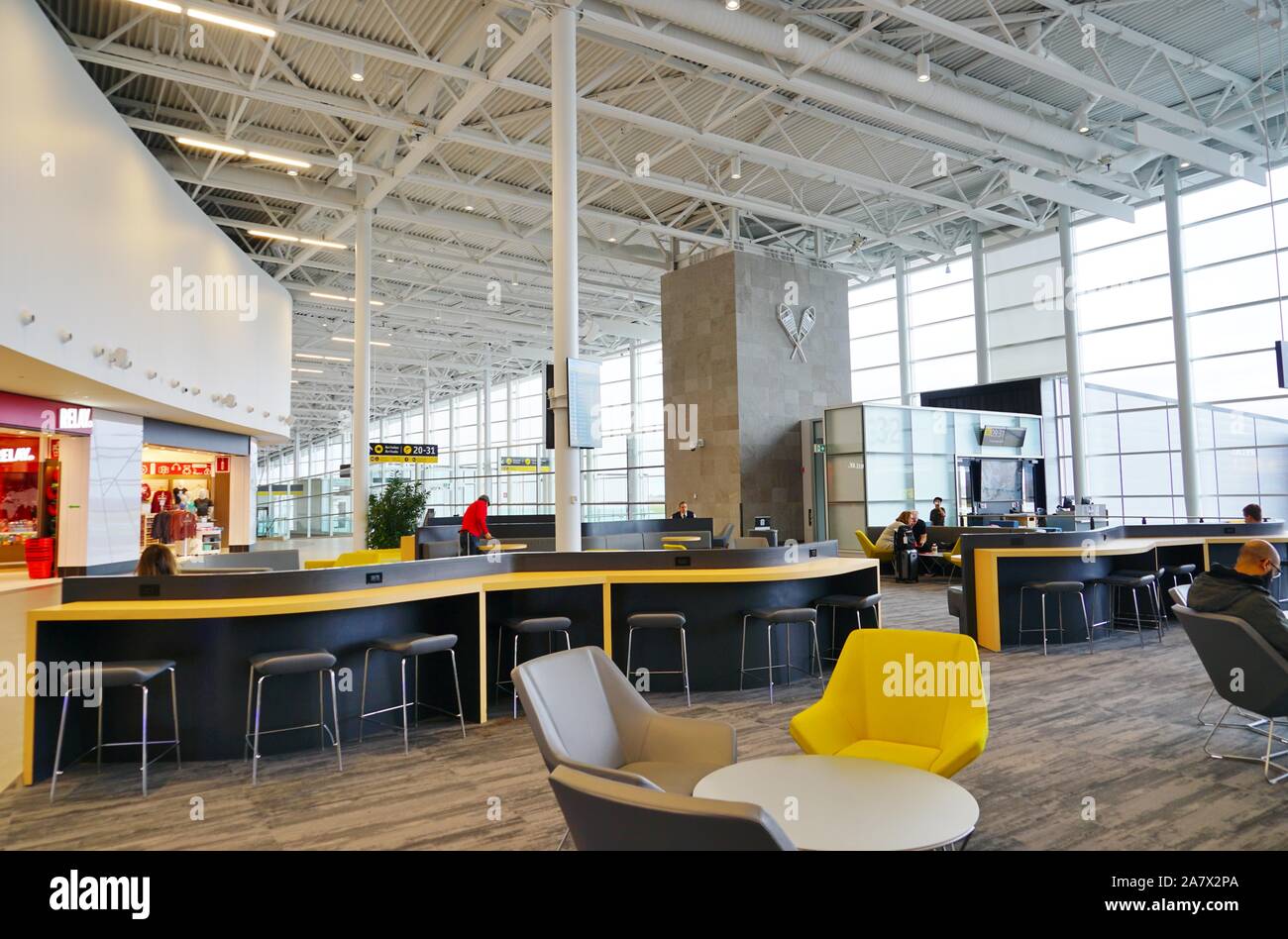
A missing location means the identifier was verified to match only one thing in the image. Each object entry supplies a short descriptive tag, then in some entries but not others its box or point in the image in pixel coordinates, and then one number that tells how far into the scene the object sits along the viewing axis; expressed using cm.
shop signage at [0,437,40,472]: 1359
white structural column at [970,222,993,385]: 1734
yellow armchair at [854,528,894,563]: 1295
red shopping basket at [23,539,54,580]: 1253
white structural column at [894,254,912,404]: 1875
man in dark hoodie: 394
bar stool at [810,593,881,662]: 615
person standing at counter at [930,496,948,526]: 1298
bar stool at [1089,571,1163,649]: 731
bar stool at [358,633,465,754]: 456
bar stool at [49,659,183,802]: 379
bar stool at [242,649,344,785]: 411
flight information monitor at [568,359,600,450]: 740
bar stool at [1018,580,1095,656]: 696
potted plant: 1267
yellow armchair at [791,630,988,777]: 308
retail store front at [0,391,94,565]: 1309
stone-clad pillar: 1541
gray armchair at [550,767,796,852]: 149
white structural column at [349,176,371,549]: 1329
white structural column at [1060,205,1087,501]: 1527
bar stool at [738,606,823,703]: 565
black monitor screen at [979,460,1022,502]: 1620
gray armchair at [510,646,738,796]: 288
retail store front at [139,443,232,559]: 1564
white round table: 212
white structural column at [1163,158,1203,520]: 1384
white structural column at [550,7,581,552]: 748
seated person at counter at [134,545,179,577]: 461
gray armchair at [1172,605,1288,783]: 375
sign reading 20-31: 1858
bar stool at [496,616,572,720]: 523
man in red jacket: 927
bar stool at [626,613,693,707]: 549
